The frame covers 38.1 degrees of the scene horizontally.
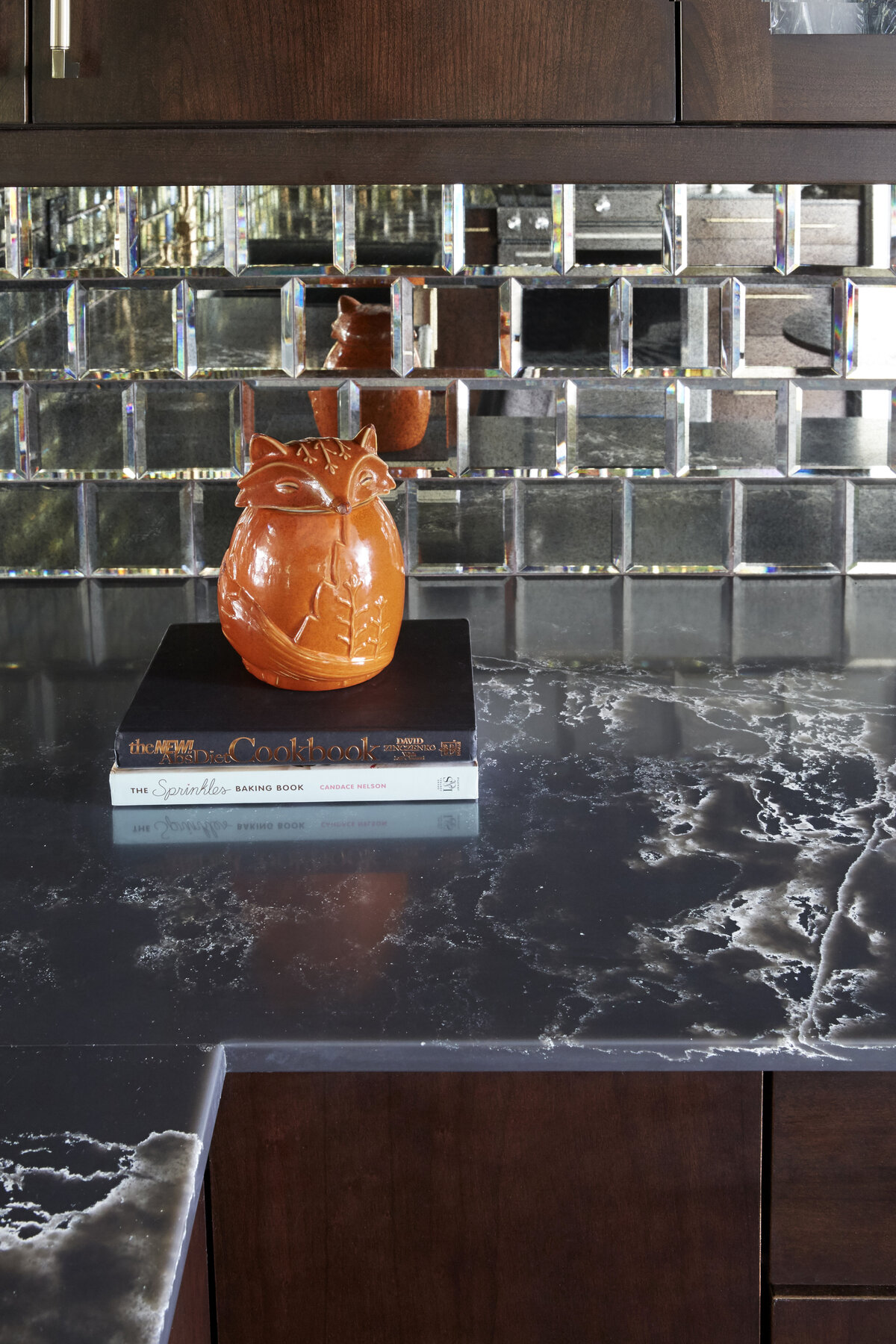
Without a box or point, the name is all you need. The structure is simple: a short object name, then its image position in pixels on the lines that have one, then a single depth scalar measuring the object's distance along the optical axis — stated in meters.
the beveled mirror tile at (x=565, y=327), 1.71
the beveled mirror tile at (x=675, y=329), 1.71
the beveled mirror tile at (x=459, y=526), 1.80
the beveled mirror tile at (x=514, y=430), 1.75
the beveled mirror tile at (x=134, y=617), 1.52
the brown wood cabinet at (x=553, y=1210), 0.78
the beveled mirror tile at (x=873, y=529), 1.79
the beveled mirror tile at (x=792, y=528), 1.80
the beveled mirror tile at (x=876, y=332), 1.70
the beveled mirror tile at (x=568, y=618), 1.53
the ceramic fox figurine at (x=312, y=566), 1.09
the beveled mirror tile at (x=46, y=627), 1.50
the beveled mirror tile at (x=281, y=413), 1.75
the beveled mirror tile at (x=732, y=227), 1.66
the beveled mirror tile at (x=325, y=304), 1.71
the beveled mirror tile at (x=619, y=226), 1.67
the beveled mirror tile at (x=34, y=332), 1.72
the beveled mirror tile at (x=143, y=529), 1.80
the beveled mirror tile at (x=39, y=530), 1.80
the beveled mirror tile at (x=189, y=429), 1.76
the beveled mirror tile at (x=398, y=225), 1.67
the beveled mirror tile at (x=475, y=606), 1.57
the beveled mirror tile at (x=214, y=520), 1.80
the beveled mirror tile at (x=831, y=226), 1.66
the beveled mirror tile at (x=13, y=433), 1.76
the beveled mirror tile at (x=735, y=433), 1.76
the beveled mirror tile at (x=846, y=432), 1.75
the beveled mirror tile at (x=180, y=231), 1.67
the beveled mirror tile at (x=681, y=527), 1.80
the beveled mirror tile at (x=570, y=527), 1.80
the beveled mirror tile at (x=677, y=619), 1.52
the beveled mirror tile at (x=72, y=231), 1.67
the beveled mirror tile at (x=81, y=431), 1.76
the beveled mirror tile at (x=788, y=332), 1.71
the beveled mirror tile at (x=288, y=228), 1.67
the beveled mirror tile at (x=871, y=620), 1.50
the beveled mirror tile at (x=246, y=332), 1.71
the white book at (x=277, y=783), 1.05
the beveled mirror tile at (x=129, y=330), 1.72
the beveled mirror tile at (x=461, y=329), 1.71
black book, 1.04
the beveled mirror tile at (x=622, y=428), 1.76
